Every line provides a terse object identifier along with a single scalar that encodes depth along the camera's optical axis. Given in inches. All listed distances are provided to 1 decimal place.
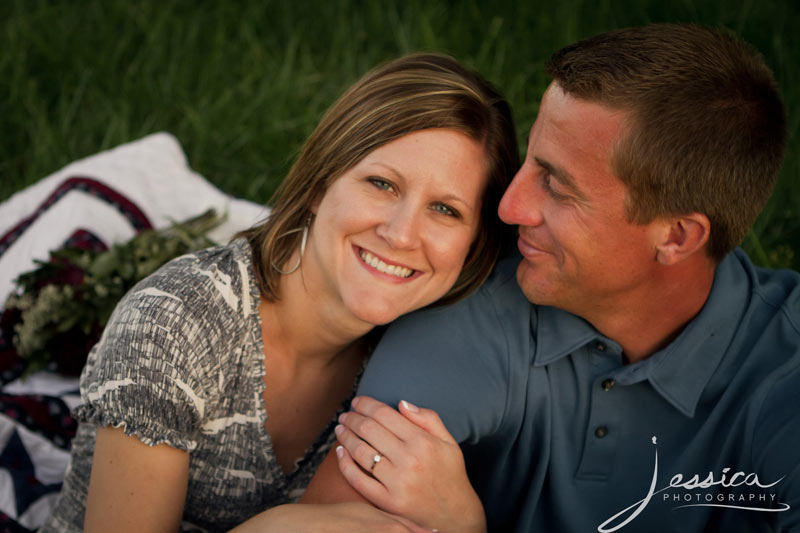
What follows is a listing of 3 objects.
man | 85.3
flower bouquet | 119.4
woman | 81.6
